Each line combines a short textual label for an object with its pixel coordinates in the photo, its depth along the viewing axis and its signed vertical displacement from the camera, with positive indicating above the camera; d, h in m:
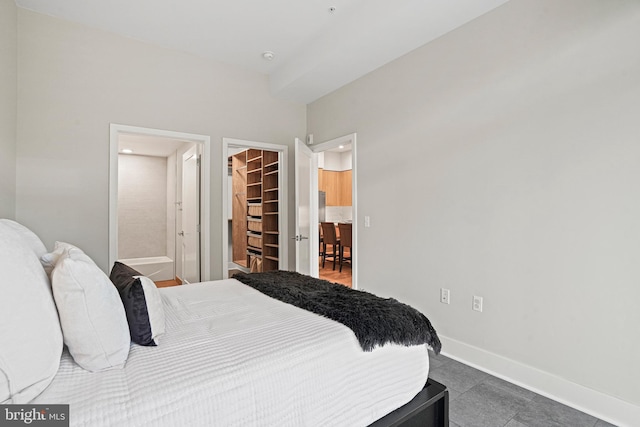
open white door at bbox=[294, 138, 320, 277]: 3.73 +0.01
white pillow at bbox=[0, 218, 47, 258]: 1.37 -0.11
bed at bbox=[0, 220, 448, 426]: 0.92 -0.54
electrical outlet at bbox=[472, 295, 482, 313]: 2.52 -0.71
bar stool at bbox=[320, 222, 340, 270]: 6.37 -0.43
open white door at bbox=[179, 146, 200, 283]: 3.83 -0.02
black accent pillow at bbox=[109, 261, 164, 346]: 1.22 -0.38
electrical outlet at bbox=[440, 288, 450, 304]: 2.75 -0.71
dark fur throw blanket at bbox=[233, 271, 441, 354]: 1.41 -0.48
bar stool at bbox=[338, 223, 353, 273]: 5.83 -0.36
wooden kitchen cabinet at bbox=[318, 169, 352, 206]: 8.16 +0.75
